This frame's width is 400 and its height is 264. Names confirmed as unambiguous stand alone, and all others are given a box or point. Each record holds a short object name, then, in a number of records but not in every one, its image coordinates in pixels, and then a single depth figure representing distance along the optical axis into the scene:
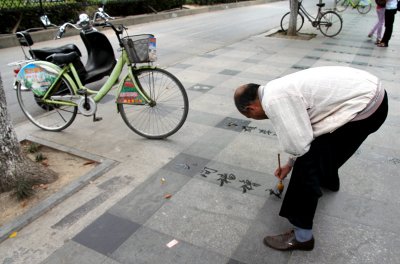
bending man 2.04
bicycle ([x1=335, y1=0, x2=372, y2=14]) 18.02
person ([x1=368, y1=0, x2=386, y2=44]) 9.12
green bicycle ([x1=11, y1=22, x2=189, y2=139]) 3.70
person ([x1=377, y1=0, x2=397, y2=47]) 8.75
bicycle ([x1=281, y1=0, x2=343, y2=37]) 10.50
